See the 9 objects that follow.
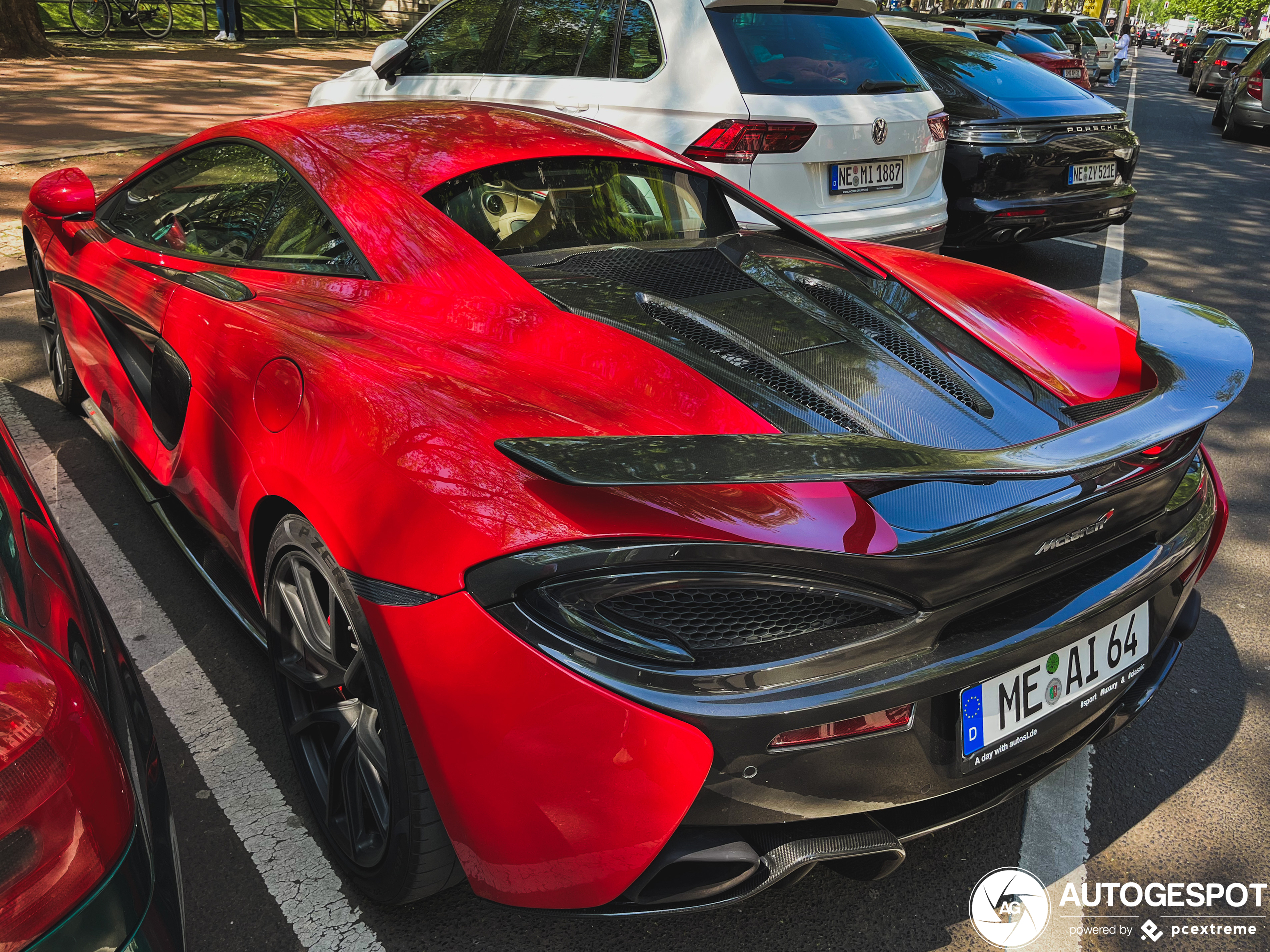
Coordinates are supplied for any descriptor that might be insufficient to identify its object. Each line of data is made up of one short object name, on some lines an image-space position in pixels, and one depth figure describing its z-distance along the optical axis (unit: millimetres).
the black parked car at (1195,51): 35375
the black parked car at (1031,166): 5957
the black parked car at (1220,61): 24953
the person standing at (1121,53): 30578
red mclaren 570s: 1496
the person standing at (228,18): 17953
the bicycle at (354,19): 23109
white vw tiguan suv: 4684
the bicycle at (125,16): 17172
